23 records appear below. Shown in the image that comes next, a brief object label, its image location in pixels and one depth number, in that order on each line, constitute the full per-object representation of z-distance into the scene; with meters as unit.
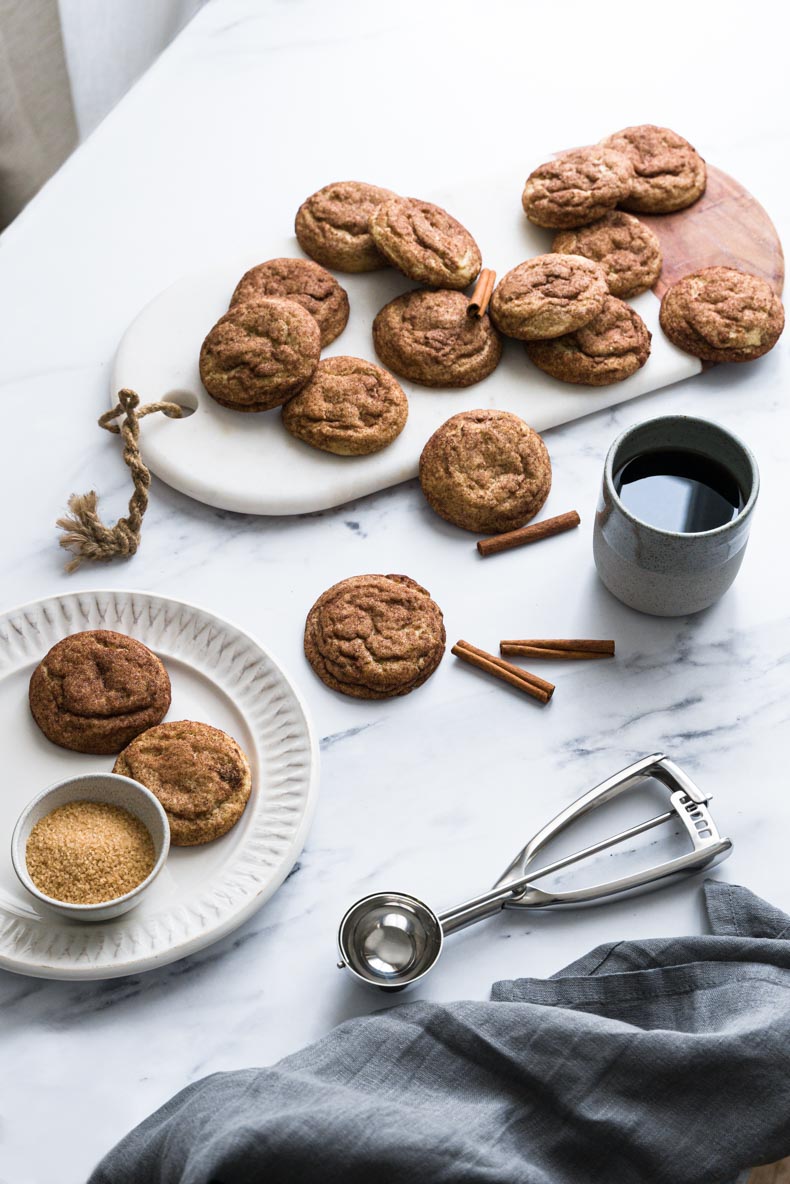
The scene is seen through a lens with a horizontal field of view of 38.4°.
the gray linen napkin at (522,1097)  0.85
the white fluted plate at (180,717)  1.02
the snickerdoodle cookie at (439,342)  1.43
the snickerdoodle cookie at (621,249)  1.52
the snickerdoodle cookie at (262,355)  1.36
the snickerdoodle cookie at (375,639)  1.21
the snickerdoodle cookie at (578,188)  1.55
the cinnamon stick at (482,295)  1.45
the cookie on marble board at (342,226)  1.53
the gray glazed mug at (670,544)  1.16
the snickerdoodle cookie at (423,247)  1.47
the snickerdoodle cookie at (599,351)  1.44
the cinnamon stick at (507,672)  1.21
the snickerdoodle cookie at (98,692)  1.13
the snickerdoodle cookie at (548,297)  1.41
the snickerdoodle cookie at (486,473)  1.33
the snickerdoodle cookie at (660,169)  1.62
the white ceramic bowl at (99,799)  0.99
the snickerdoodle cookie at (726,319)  1.46
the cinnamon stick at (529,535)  1.33
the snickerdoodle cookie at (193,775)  1.08
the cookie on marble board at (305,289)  1.47
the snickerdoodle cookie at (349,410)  1.36
